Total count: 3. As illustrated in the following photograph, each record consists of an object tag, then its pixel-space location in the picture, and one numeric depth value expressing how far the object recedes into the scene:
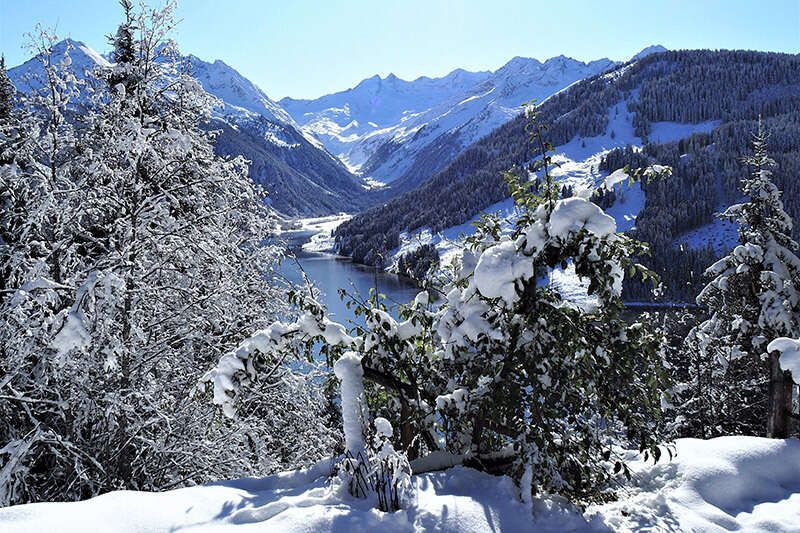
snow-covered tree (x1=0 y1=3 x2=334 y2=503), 7.72
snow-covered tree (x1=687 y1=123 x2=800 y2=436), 10.99
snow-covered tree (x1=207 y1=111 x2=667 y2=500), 4.66
